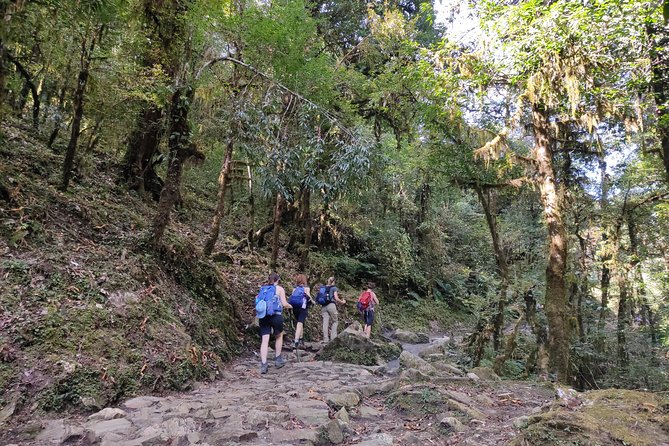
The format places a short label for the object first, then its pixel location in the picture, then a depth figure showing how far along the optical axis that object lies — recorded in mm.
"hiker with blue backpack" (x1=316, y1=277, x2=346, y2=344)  10617
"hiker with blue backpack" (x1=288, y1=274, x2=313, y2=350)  9086
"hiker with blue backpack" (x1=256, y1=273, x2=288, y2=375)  7273
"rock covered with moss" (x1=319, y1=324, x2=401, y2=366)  8789
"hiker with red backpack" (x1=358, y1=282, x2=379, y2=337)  11312
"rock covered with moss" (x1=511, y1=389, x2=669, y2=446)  3382
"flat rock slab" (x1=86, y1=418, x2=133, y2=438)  3902
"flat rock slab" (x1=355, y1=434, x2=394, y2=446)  3838
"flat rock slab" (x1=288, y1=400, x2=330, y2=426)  4340
